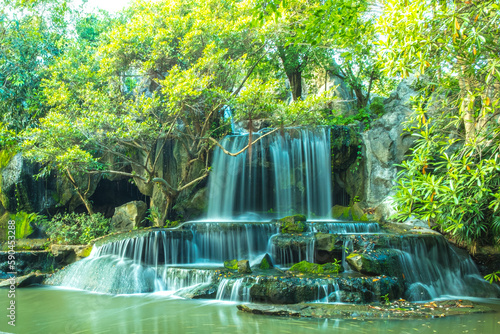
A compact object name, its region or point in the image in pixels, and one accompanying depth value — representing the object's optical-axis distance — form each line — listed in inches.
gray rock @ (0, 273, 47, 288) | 325.1
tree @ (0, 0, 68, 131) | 424.2
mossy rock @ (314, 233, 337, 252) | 315.9
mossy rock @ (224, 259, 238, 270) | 316.5
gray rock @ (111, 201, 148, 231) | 460.4
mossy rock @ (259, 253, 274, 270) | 318.4
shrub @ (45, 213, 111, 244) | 432.8
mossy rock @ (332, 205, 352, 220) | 492.4
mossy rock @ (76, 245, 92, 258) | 385.4
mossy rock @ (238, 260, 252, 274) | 291.6
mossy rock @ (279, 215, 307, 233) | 355.6
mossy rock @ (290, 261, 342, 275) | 295.3
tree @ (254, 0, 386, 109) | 462.3
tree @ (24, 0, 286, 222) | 404.2
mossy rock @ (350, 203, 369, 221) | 474.0
